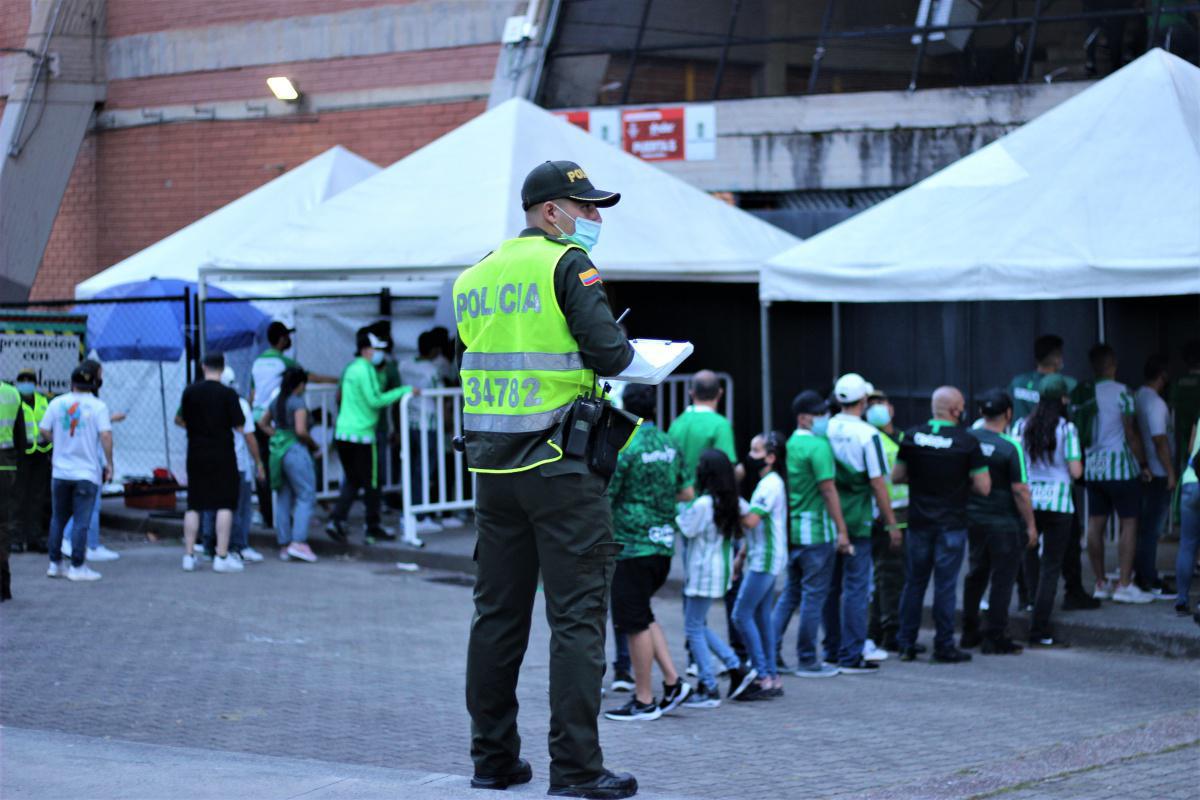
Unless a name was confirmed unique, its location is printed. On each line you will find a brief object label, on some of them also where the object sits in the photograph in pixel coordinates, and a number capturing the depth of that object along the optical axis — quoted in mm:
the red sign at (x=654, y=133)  17250
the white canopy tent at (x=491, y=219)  13211
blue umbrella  16125
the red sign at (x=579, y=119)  17688
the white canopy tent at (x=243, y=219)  17422
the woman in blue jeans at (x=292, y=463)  12906
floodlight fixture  19438
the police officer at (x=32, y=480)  13023
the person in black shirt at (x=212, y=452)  12125
